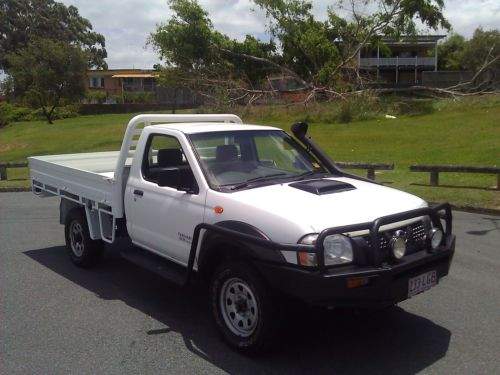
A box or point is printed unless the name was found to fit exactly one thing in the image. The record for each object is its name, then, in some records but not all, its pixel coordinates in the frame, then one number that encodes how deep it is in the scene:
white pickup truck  4.14
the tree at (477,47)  59.69
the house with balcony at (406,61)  61.22
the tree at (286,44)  31.20
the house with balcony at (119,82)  79.49
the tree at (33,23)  77.12
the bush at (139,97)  65.25
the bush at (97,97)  66.31
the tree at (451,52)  68.04
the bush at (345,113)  27.94
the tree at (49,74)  52.78
